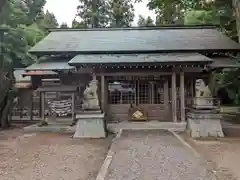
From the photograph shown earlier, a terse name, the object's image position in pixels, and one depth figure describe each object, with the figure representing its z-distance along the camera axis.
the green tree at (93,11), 20.54
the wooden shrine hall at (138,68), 8.17
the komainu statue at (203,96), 6.58
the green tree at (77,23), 20.52
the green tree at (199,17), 11.75
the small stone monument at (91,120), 6.71
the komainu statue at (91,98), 6.78
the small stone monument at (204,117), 6.51
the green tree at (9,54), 8.96
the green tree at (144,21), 24.71
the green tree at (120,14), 19.71
